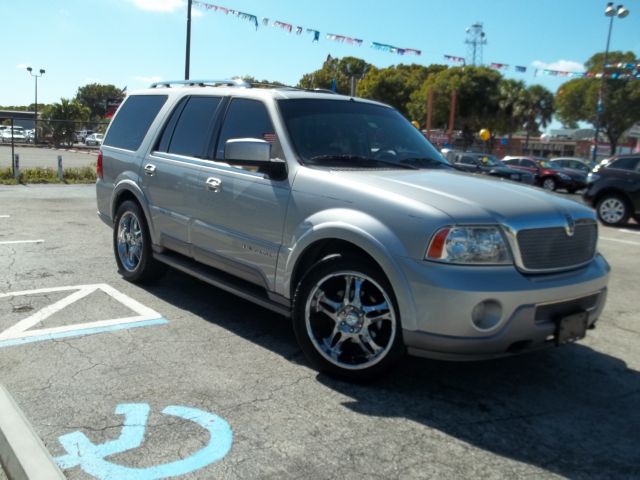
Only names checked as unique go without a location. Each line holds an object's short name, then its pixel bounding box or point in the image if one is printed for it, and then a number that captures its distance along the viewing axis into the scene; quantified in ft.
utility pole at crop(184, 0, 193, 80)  62.45
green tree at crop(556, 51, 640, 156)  156.76
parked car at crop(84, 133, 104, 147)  178.48
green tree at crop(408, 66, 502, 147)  168.76
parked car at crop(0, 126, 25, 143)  171.12
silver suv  10.73
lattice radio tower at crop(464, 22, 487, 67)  265.30
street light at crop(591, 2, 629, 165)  87.71
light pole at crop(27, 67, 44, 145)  141.01
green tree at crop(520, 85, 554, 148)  172.45
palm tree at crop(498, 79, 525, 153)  172.76
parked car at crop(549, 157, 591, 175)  86.12
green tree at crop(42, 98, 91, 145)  140.46
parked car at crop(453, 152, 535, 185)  74.38
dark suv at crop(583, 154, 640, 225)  41.32
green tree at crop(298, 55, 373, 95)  248.73
